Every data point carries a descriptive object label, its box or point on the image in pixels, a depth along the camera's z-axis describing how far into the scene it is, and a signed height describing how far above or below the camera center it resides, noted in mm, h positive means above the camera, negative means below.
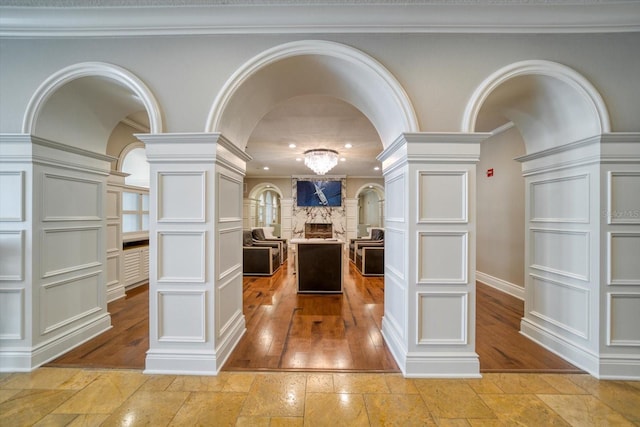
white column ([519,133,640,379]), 2184 -347
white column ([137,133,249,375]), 2232 -346
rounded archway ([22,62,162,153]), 2273 +1069
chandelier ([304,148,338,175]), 6166 +1312
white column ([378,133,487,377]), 2209 -339
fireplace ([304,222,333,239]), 10078 -541
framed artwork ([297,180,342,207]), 9945 +795
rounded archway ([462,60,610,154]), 2211 +1051
